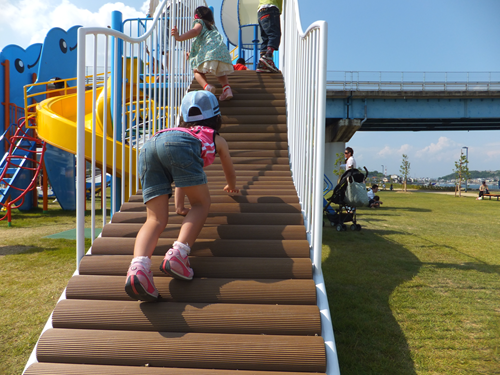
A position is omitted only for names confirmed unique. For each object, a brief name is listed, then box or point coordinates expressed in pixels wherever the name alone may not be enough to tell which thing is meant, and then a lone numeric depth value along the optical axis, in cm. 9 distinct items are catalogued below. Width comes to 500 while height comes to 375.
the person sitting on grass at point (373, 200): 1394
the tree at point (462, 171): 2917
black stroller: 745
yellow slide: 676
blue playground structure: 1153
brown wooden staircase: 183
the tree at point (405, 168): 3994
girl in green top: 528
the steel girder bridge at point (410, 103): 2031
